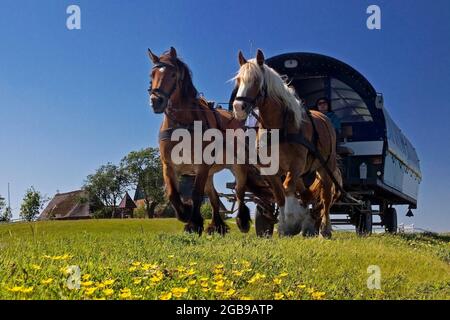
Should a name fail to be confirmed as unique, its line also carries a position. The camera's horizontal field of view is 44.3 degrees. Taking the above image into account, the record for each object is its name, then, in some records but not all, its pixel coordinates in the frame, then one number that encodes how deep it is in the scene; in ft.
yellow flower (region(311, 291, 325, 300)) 13.89
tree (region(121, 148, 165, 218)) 94.43
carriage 39.63
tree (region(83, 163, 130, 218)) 101.09
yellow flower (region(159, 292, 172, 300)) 12.15
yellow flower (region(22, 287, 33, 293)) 11.77
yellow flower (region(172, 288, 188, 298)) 12.67
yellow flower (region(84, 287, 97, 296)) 12.16
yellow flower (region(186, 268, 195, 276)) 15.16
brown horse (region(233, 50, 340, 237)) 25.99
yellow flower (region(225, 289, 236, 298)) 13.08
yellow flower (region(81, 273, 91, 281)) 14.17
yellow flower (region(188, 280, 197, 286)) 13.98
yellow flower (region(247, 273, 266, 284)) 15.01
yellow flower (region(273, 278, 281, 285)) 15.00
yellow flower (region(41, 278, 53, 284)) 12.86
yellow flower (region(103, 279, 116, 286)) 13.39
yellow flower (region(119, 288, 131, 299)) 12.36
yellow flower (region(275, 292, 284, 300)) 13.73
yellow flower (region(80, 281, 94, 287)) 13.02
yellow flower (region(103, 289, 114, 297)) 12.31
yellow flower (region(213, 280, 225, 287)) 13.57
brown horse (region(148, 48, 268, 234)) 28.07
